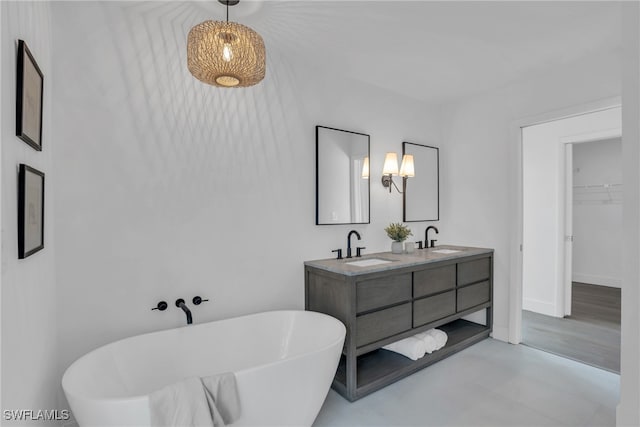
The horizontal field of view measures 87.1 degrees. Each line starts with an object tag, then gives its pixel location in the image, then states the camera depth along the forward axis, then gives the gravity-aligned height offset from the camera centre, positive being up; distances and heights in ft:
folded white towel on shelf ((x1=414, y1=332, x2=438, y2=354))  9.41 -3.62
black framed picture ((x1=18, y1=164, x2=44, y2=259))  4.11 +0.00
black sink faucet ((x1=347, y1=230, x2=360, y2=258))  9.90 -0.78
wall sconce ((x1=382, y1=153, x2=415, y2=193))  10.78 +1.46
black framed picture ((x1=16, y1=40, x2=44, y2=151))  4.00 +1.46
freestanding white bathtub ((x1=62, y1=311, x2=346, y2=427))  4.61 -2.76
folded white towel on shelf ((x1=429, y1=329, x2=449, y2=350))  9.80 -3.62
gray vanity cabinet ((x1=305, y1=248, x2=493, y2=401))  7.85 -2.38
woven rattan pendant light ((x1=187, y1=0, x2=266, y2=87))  5.26 +2.55
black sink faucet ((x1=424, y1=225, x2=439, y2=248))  12.30 -0.97
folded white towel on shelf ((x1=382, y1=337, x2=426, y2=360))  9.09 -3.68
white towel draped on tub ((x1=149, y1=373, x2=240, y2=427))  4.48 -2.65
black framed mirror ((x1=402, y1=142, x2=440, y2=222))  11.90 +0.98
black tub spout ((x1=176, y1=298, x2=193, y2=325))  7.08 -2.04
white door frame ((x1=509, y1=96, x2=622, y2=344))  10.85 -0.77
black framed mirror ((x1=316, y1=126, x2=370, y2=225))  9.59 +1.08
